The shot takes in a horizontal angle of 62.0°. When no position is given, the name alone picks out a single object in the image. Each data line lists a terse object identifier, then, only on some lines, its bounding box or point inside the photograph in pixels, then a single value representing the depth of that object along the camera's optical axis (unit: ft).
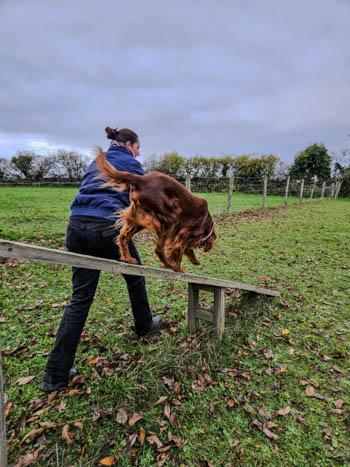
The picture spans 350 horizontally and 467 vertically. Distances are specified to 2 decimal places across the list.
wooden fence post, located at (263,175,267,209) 50.90
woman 7.71
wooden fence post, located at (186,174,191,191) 34.74
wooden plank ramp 5.16
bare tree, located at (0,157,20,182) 75.77
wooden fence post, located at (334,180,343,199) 94.43
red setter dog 7.29
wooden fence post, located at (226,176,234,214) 40.70
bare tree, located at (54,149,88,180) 81.71
